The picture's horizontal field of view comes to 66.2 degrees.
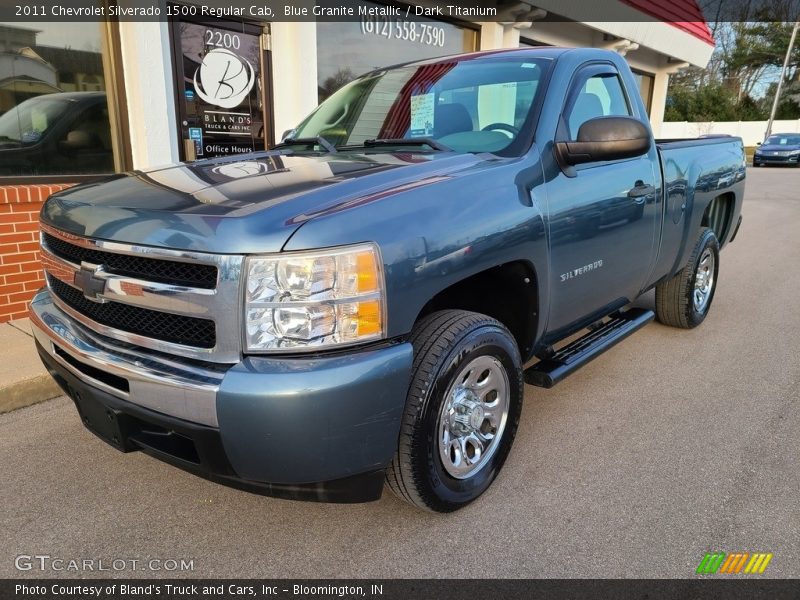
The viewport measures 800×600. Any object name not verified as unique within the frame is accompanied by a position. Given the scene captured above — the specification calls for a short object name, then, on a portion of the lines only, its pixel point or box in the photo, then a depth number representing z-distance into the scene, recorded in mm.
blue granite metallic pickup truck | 1898
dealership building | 4961
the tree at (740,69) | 42781
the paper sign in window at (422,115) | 3148
